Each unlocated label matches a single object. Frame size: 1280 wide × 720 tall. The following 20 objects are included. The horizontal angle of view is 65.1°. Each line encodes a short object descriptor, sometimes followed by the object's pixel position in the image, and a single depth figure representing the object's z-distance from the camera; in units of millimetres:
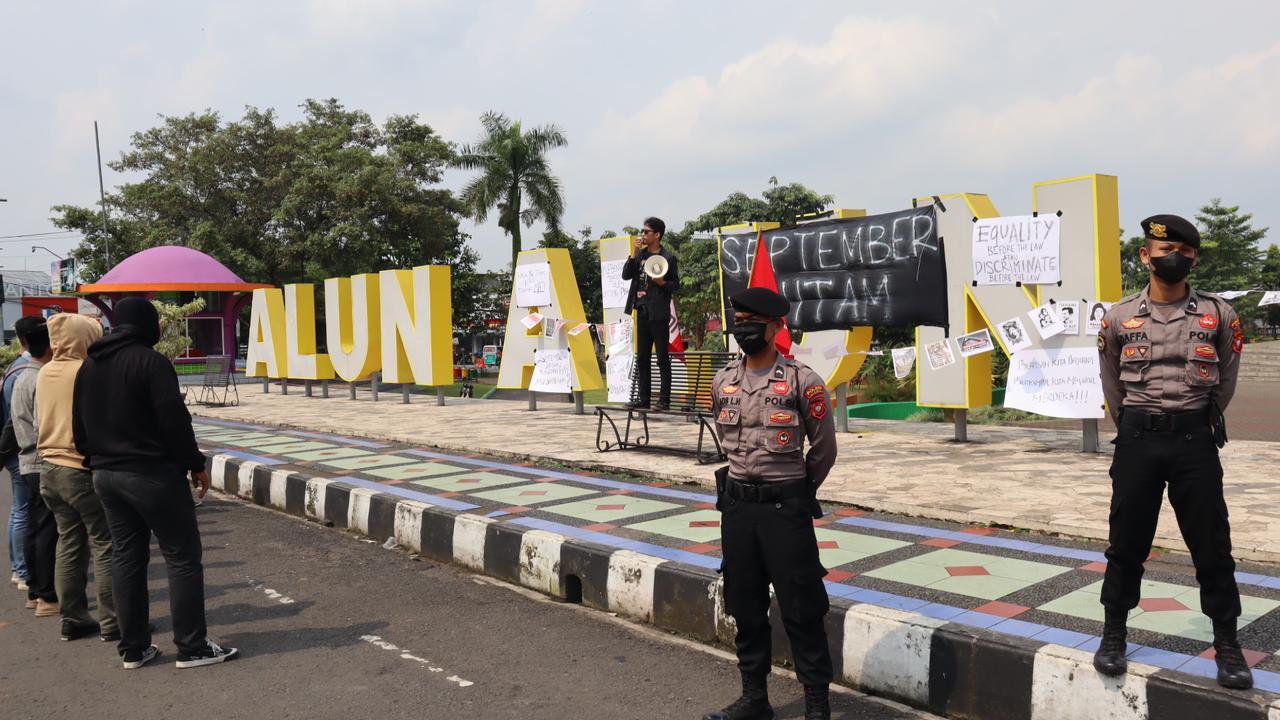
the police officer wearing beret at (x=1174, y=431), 3510
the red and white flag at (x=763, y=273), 7932
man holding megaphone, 9586
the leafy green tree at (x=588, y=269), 51906
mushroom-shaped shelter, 35156
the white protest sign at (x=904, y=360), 11227
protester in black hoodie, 4668
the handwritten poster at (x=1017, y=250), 9578
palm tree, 38156
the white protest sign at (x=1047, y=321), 9516
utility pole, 41031
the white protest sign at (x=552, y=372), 15539
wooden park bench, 9531
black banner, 10469
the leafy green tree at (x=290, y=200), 35312
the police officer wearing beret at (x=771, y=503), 3617
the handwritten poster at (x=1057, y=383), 9281
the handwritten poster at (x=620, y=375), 14141
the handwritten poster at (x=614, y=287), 14312
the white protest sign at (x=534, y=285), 15812
